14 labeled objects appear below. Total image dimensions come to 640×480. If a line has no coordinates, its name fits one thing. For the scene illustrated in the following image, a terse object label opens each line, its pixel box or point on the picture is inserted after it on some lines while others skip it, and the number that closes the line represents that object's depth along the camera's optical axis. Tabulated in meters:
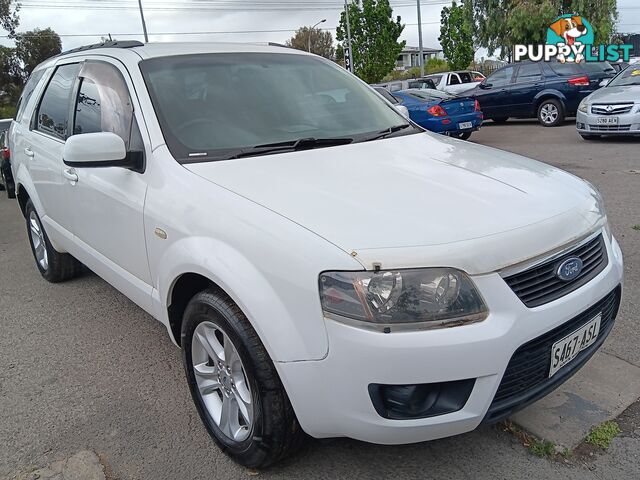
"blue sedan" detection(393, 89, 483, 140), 11.17
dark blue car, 13.39
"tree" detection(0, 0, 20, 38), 34.41
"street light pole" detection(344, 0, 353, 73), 32.24
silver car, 9.79
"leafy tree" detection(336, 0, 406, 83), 34.88
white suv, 1.85
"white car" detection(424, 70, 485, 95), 18.91
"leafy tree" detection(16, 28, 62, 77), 38.84
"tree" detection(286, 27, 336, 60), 65.25
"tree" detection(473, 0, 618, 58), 21.80
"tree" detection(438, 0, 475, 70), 36.00
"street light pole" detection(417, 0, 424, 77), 29.32
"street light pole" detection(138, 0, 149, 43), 26.42
